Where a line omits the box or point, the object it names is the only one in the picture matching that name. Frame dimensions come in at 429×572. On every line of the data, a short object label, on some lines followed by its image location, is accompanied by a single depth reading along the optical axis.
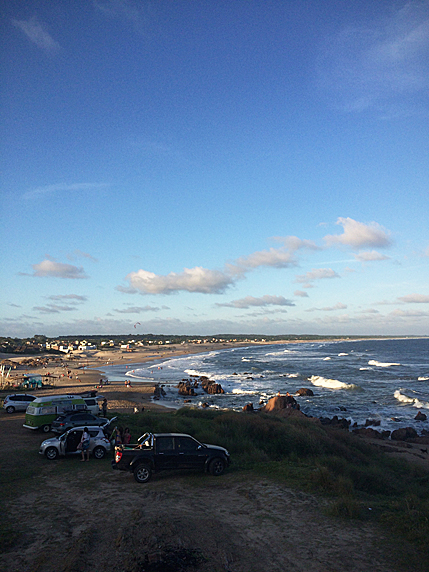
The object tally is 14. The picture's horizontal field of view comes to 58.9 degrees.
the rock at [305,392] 47.88
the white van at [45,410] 22.77
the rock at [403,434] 28.80
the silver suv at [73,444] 17.27
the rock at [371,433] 28.75
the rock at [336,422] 31.76
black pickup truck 13.73
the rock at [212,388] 50.88
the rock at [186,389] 49.56
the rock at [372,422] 33.31
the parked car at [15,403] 30.78
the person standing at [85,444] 17.19
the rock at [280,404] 36.09
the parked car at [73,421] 20.59
